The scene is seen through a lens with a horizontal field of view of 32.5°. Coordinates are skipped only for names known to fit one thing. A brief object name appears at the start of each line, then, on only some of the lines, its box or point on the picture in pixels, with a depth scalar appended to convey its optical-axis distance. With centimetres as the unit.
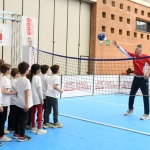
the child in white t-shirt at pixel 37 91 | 513
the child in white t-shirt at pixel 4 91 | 457
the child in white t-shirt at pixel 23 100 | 465
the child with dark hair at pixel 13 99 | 505
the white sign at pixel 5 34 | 700
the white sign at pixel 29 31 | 748
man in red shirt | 710
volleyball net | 1189
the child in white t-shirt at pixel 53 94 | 566
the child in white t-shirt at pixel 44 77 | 564
